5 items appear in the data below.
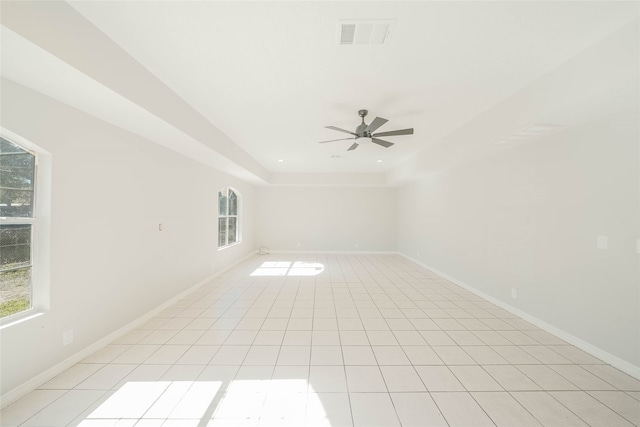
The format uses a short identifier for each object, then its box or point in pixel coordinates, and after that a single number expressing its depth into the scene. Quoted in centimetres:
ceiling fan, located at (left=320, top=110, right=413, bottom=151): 291
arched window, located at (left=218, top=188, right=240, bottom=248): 580
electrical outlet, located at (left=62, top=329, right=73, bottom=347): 209
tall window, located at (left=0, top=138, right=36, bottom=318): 179
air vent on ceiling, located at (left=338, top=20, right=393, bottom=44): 167
